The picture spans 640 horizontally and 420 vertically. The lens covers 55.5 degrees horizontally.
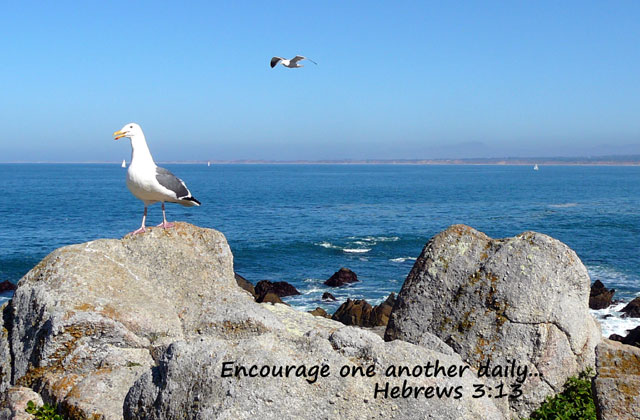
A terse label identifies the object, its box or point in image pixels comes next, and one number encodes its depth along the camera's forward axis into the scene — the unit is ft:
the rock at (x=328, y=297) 110.22
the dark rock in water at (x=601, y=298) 97.30
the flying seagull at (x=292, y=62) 58.29
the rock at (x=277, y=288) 114.73
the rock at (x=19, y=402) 23.88
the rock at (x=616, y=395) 25.40
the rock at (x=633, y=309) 93.28
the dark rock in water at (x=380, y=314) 83.41
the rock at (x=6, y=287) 115.03
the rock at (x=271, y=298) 89.02
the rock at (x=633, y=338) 69.94
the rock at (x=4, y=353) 28.32
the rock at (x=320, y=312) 85.67
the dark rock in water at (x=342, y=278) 122.83
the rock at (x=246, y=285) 107.95
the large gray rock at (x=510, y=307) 30.17
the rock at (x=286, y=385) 20.11
